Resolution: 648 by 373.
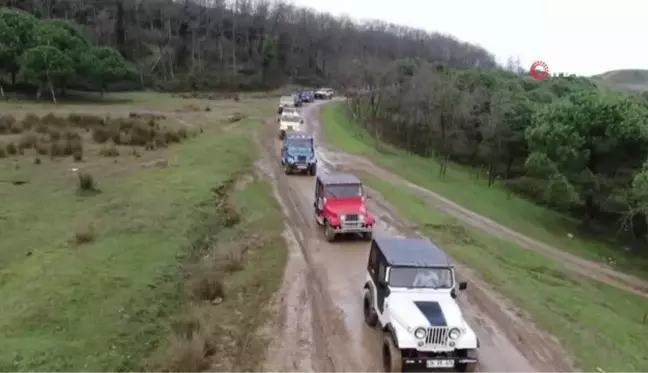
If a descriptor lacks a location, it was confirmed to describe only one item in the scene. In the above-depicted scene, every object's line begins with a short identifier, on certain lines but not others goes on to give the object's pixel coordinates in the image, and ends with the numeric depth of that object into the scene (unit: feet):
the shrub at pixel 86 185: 100.83
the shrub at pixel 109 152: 136.26
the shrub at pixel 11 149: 131.86
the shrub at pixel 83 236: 72.74
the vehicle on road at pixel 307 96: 311.84
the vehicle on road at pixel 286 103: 236.57
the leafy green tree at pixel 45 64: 229.66
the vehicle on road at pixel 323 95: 354.13
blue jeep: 120.67
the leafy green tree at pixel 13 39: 242.58
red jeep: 76.64
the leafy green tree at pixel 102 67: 248.73
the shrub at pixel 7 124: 158.30
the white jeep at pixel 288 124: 173.60
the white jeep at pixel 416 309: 42.70
